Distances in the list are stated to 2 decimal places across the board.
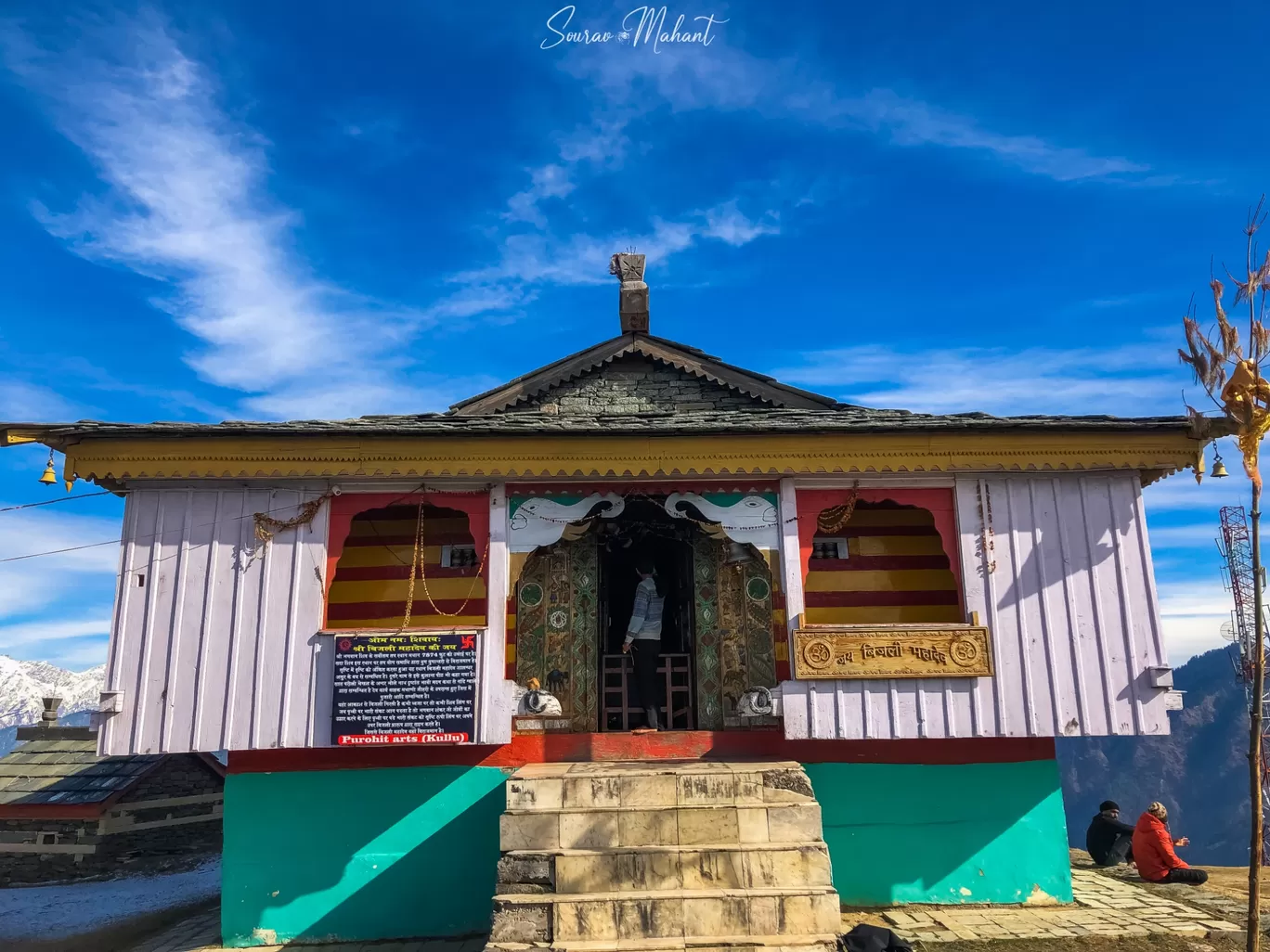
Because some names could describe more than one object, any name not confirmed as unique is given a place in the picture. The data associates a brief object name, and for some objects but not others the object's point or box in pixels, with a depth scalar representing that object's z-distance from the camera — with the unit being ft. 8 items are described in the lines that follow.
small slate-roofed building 49.01
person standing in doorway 31.96
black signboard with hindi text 27.17
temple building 27.40
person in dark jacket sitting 37.73
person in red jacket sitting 32.91
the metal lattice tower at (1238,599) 151.94
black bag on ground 21.22
